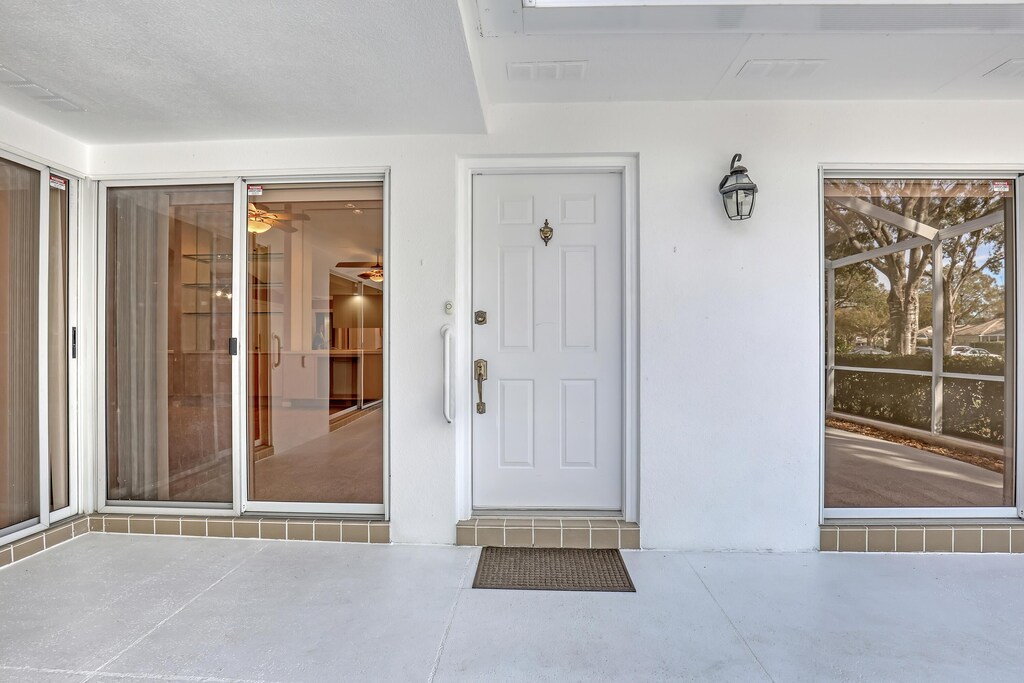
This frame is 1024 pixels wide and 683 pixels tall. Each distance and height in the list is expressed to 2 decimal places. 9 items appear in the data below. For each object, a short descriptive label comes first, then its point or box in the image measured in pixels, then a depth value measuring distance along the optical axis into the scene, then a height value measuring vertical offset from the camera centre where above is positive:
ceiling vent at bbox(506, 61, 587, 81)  2.28 +1.27
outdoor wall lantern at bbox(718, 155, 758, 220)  2.45 +0.73
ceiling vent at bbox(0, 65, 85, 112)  2.08 +1.11
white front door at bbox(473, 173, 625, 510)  2.74 -0.01
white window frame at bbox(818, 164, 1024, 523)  2.63 -0.11
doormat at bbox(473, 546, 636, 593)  2.21 -1.11
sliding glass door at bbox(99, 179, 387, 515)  2.78 -0.06
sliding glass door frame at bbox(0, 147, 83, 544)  2.59 -0.06
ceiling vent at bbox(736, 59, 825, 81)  2.25 +1.26
